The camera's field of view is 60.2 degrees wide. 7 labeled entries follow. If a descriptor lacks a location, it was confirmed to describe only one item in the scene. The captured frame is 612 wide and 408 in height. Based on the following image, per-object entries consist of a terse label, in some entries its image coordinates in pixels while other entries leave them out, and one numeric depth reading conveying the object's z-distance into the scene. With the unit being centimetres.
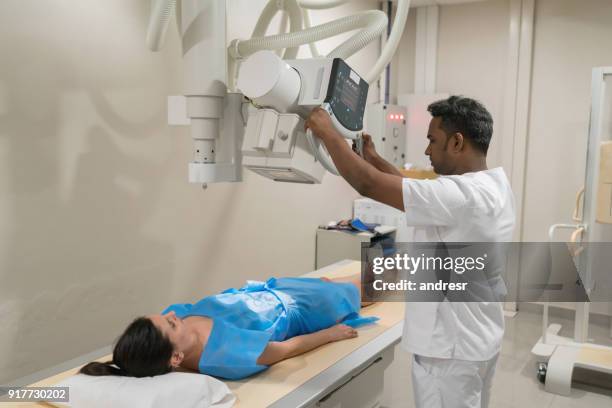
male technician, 137
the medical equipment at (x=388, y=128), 427
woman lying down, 156
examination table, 156
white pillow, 139
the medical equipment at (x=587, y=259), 290
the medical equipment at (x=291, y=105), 143
